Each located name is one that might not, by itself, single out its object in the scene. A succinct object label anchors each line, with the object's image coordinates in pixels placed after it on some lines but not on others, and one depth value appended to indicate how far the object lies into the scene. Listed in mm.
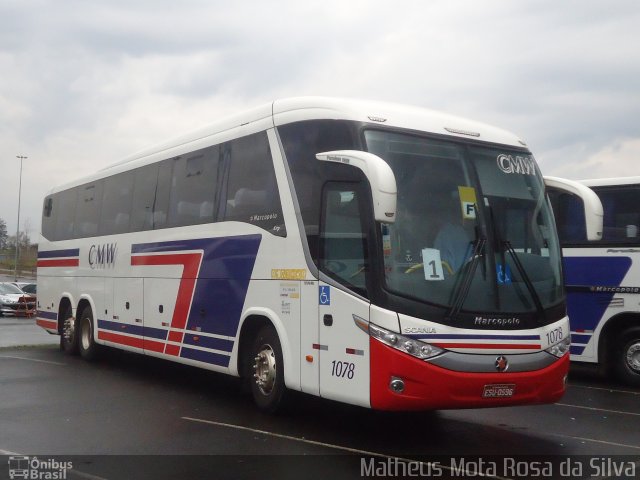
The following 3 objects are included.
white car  35656
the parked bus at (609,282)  13461
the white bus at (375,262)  8102
